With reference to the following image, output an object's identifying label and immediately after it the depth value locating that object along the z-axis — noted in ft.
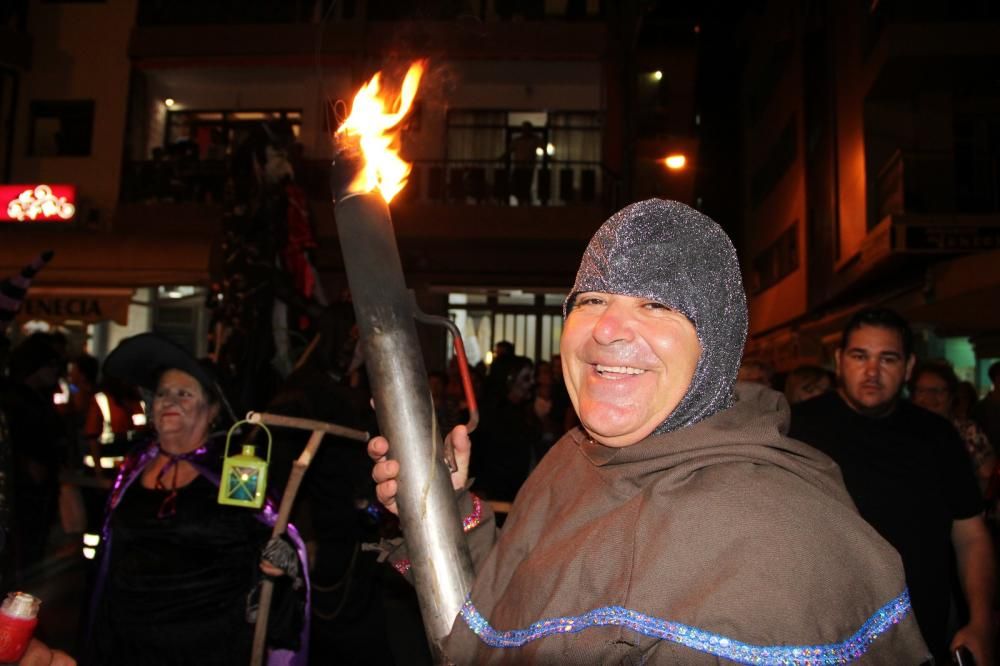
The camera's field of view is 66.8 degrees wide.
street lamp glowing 37.52
